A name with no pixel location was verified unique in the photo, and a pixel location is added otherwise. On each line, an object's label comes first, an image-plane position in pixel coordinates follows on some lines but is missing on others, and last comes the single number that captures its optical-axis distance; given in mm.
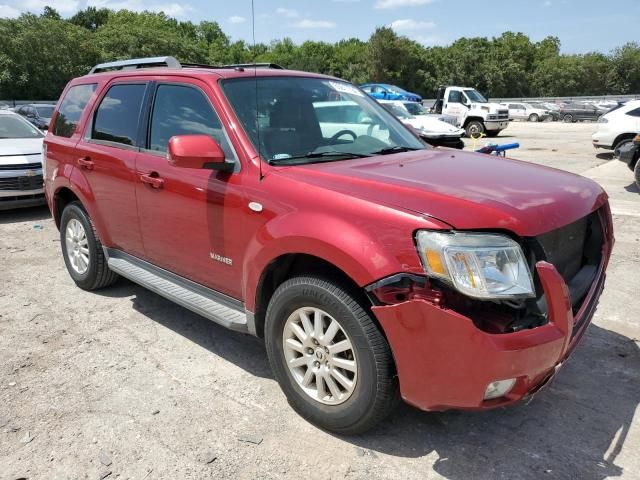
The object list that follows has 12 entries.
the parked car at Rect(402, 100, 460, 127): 20862
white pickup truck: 22734
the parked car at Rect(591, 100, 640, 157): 12945
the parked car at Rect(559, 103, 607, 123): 35844
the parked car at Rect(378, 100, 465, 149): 16328
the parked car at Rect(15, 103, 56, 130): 17442
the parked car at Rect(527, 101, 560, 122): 38688
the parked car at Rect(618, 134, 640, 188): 9512
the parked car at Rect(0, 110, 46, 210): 8070
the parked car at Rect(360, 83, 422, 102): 28891
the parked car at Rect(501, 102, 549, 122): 38344
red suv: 2361
